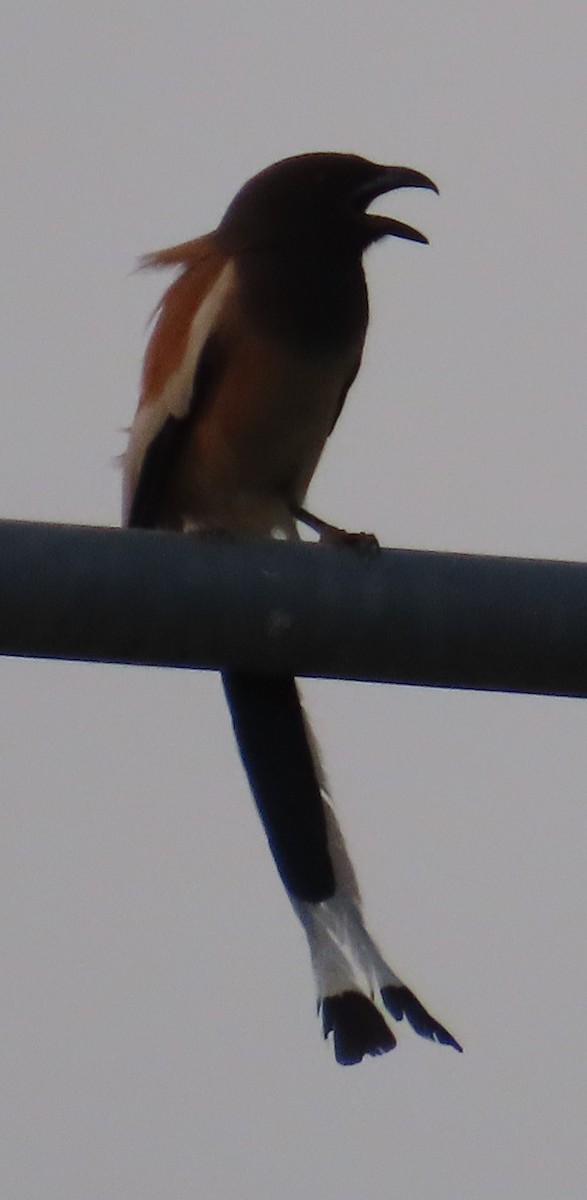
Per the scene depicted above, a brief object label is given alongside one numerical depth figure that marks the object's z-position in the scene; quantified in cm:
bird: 752
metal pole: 722
